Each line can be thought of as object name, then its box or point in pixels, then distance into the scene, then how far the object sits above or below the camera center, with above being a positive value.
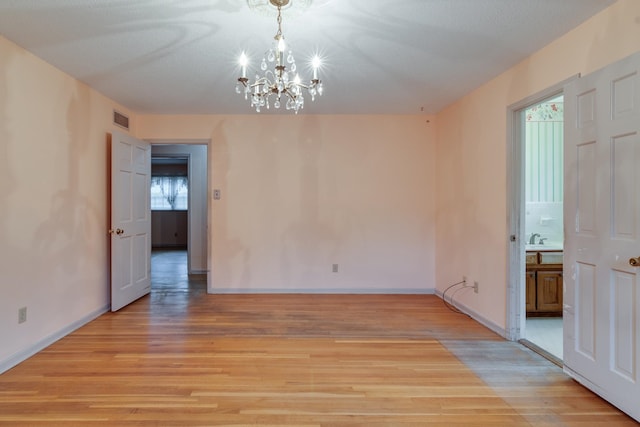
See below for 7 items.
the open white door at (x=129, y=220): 3.87 -0.08
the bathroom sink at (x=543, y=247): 3.70 -0.37
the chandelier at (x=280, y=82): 2.09 +0.89
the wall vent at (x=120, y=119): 4.11 +1.16
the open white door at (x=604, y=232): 1.93 -0.11
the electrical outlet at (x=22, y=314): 2.67 -0.80
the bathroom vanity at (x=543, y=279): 3.69 -0.70
